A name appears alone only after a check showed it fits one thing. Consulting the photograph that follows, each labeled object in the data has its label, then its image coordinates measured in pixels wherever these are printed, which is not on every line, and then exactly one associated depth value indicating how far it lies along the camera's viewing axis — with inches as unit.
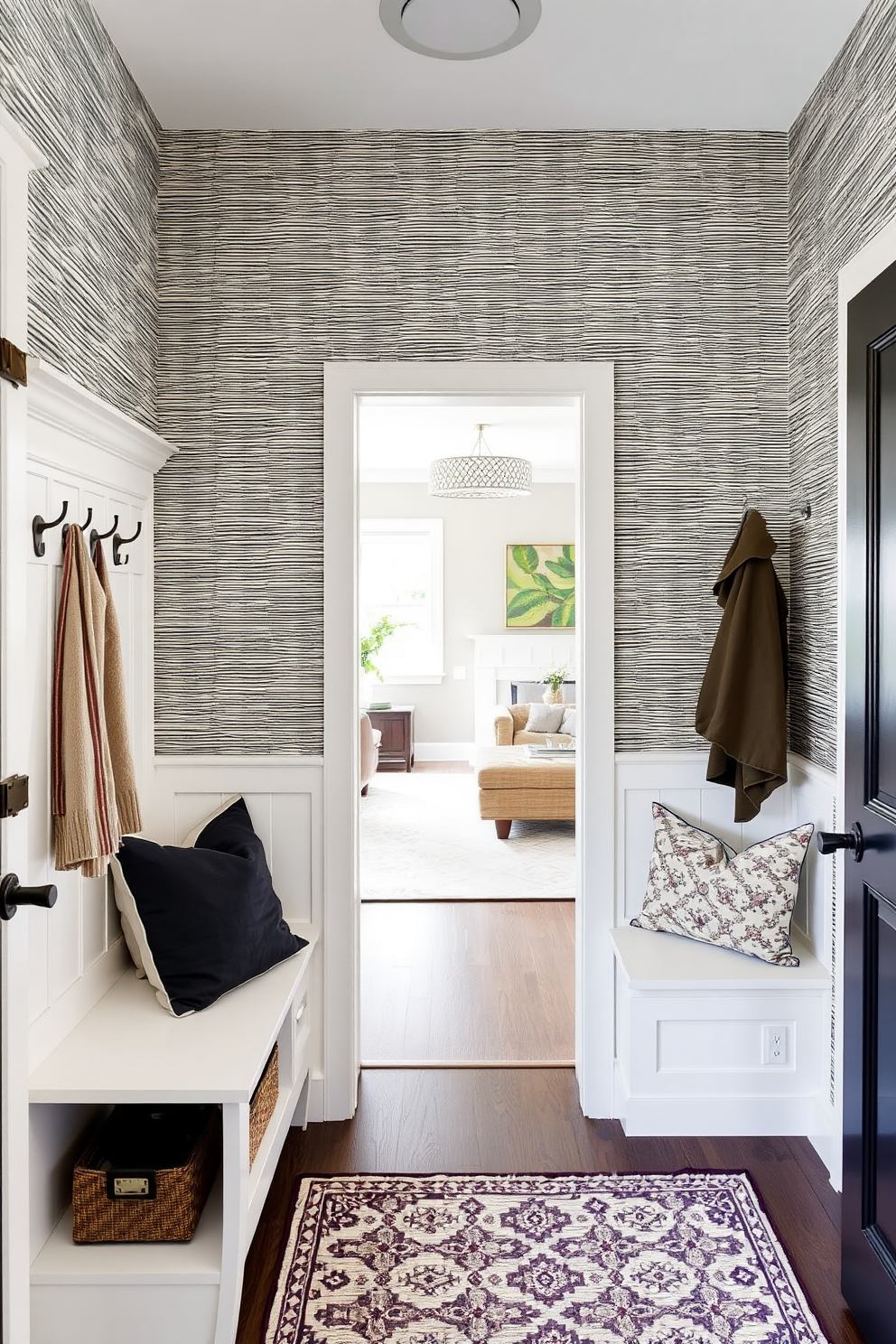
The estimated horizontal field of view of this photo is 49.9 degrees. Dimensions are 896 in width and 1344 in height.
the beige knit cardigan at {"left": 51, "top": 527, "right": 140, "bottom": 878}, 74.5
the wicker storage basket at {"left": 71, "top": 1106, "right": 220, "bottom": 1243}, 72.1
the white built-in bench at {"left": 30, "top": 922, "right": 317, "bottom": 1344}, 70.4
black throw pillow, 86.1
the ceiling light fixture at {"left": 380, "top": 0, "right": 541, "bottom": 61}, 82.0
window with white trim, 343.3
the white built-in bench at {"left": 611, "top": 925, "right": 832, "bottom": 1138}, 98.7
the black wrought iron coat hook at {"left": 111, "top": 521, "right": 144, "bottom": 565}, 92.7
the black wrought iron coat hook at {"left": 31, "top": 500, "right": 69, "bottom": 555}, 72.2
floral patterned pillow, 100.9
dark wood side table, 322.3
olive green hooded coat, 99.4
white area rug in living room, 195.6
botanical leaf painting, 343.9
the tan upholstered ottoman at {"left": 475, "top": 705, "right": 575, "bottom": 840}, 233.9
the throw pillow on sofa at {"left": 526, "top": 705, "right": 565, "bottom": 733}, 289.9
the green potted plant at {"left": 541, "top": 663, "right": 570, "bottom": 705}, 300.4
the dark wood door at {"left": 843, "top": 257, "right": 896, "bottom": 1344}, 68.2
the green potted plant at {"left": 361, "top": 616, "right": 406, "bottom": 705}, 329.4
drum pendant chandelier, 240.8
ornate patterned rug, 74.5
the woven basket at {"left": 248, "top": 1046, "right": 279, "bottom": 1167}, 80.1
